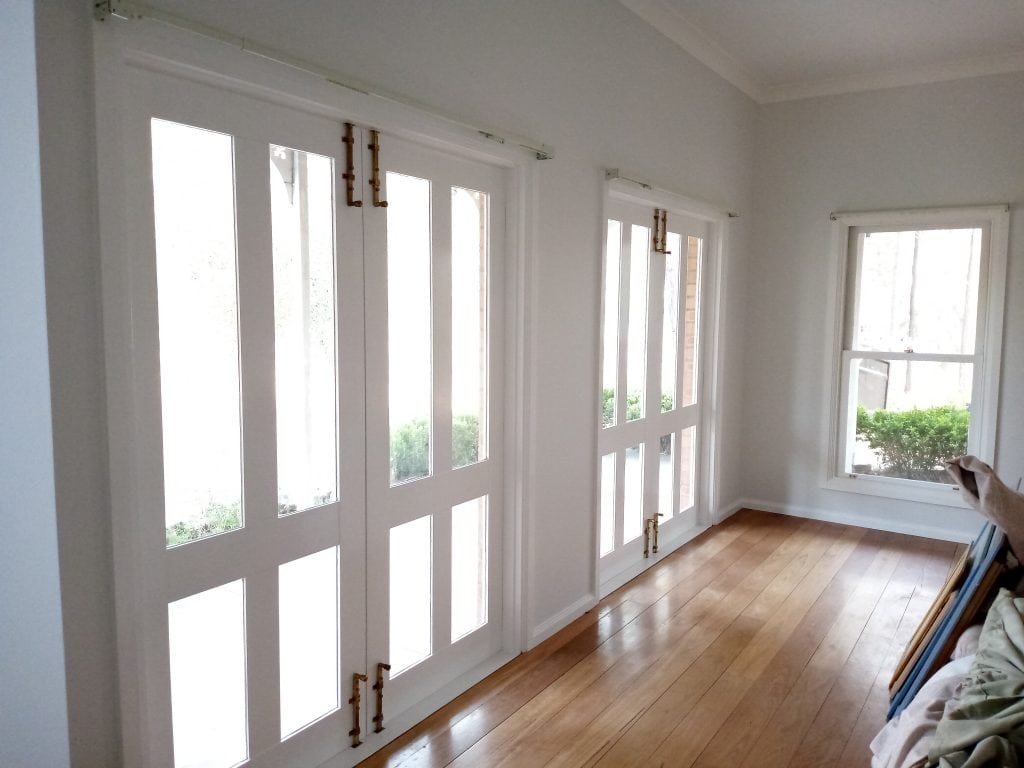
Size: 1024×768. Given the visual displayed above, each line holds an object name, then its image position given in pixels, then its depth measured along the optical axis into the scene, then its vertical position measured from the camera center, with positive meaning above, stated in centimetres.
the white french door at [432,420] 234 -37
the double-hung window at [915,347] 439 -18
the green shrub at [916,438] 455 -78
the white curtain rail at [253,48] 150 +65
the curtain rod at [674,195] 329 +64
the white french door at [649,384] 364 -38
